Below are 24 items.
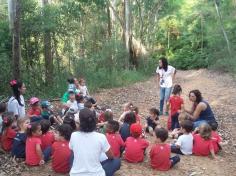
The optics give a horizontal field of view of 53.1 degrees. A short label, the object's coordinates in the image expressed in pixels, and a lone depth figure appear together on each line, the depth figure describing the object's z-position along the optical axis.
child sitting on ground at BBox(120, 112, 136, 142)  4.51
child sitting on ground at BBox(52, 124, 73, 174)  3.74
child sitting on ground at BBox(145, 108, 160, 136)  5.31
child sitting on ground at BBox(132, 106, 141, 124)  5.15
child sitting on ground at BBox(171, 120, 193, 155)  4.49
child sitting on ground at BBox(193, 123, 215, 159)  4.50
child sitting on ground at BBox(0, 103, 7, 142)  4.30
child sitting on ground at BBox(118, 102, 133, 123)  5.30
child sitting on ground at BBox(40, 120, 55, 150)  4.08
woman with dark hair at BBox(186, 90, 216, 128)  5.13
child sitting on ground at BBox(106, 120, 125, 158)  4.00
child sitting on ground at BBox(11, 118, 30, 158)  3.99
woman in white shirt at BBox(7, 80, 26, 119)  4.73
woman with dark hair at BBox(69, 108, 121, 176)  2.74
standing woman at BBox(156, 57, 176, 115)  6.38
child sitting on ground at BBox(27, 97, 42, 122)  5.10
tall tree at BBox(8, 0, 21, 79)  6.53
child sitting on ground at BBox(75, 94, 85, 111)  5.69
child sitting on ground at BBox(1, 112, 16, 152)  4.17
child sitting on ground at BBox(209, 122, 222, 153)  4.66
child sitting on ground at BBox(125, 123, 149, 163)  4.10
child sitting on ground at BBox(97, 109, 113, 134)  4.95
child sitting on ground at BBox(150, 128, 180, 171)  4.01
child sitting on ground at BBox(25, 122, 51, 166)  3.85
